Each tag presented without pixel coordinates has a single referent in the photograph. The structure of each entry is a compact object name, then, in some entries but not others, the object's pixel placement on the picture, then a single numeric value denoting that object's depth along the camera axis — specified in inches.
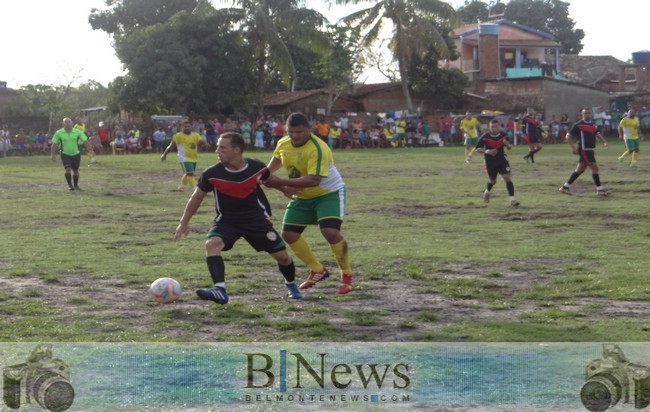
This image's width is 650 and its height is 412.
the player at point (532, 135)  1280.8
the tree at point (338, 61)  2221.9
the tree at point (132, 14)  2364.7
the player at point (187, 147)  909.2
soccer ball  367.2
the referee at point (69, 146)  926.4
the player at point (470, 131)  1409.9
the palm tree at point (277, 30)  1963.6
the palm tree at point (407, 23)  2160.4
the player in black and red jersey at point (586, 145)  824.3
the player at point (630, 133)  1175.6
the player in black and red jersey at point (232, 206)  358.6
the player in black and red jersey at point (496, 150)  747.4
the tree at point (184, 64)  1959.9
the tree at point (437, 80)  2330.2
